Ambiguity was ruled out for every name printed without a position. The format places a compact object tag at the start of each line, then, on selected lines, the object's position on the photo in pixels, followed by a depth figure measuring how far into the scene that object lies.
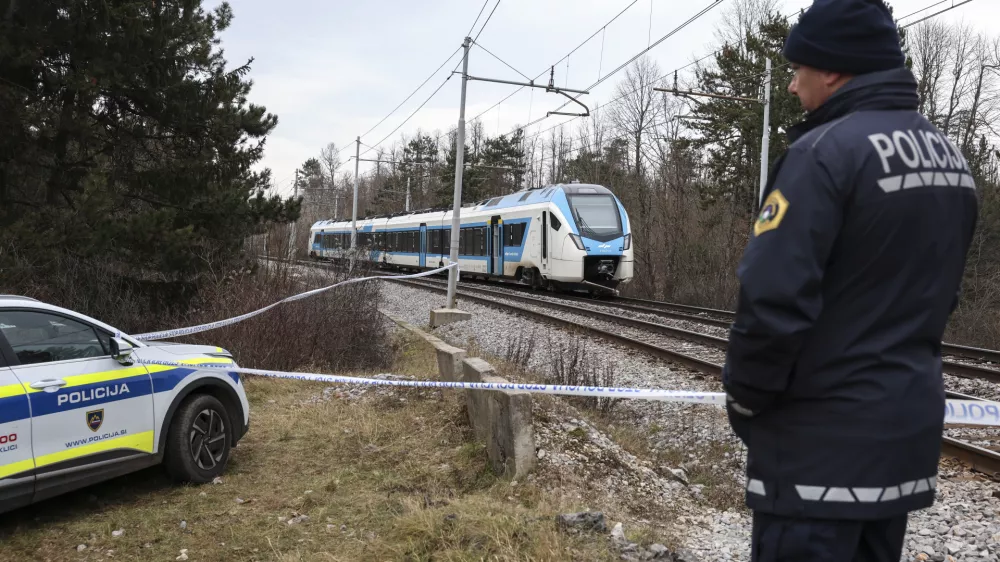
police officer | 1.88
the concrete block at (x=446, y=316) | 15.91
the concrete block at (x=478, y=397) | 5.94
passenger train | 21.16
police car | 4.46
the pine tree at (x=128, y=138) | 11.27
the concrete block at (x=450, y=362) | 7.60
